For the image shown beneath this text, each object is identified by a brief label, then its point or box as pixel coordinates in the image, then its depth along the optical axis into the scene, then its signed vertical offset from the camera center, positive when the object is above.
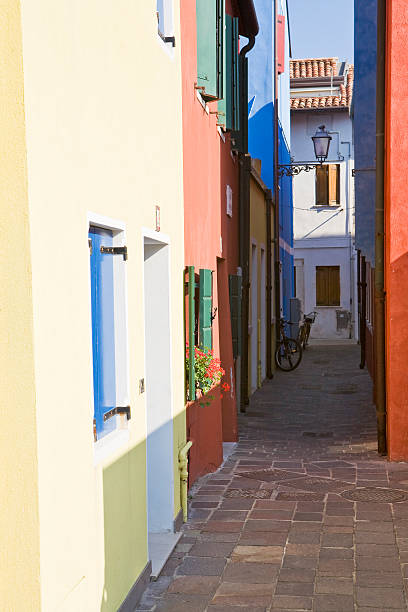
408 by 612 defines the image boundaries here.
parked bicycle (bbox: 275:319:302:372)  20.27 -1.74
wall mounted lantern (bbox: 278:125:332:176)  19.05 +2.84
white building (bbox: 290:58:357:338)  29.73 +1.91
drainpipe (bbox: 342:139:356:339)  29.61 +1.40
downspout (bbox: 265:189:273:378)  18.91 -0.17
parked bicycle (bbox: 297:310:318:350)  23.66 -1.49
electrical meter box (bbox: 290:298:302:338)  25.03 -0.95
